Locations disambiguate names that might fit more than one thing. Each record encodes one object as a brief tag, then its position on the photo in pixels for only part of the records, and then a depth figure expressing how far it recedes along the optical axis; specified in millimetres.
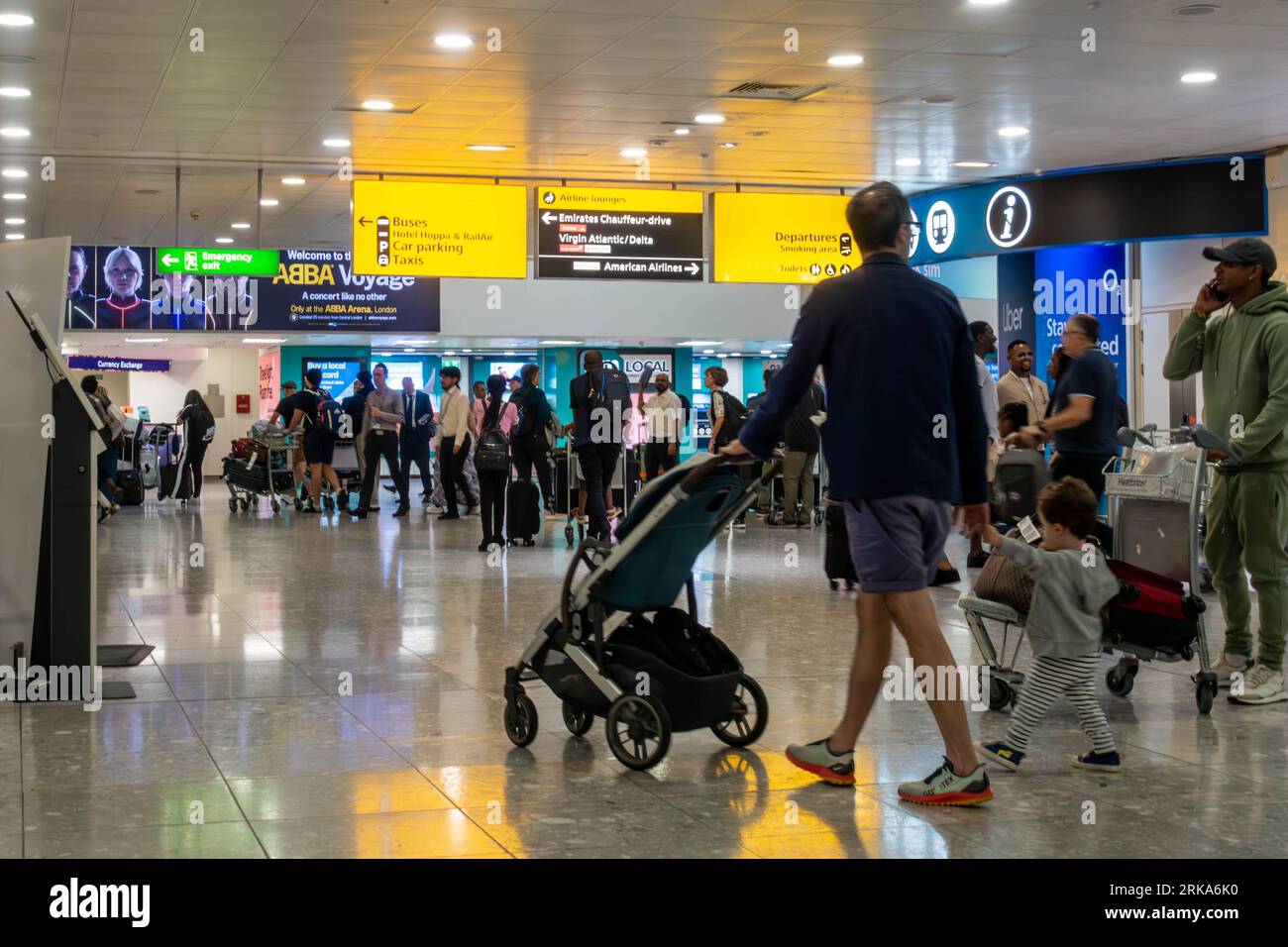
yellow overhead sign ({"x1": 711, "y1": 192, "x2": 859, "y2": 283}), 15688
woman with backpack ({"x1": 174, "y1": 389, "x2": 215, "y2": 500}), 20656
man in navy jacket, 4254
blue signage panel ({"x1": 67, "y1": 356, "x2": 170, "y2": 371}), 35000
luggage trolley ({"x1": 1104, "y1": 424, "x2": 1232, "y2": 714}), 5637
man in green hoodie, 5883
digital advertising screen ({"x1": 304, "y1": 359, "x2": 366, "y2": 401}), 32062
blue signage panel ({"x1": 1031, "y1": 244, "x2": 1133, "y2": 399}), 15523
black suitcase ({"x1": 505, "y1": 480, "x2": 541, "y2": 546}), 13477
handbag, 5594
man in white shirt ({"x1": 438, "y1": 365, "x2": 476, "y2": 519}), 16781
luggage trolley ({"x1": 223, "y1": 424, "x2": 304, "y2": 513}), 18656
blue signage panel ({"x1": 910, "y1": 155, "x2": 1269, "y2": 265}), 14297
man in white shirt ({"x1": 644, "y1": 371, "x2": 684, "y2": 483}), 16188
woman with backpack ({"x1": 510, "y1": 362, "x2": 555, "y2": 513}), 13289
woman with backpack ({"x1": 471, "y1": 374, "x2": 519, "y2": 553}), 13188
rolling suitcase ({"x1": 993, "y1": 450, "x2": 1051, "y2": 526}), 5801
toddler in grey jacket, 4684
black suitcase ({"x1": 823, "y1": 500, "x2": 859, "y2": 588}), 8227
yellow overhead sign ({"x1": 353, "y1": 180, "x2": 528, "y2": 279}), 15133
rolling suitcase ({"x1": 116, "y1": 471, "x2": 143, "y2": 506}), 20422
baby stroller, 4738
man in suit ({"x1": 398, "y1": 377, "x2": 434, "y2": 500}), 18578
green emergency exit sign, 16891
